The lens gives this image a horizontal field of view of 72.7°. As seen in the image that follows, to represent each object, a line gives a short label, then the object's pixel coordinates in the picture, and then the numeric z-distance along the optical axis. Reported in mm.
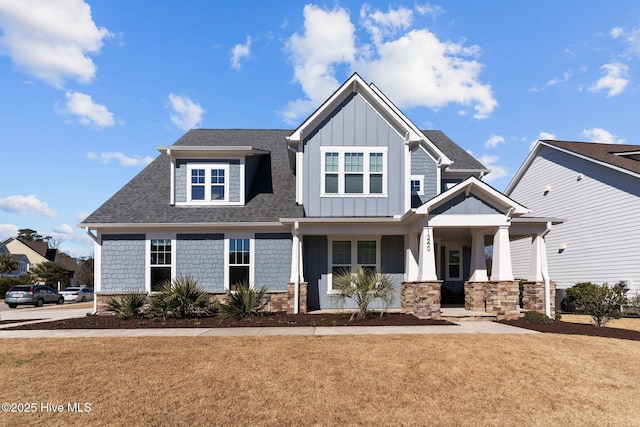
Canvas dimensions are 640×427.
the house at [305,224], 15352
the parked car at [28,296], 28375
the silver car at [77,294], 35375
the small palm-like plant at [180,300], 13984
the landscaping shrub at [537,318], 12602
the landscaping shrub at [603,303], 12633
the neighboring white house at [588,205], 18406
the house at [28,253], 62250
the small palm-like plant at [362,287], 13266
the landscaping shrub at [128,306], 14328
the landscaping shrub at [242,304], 14031
